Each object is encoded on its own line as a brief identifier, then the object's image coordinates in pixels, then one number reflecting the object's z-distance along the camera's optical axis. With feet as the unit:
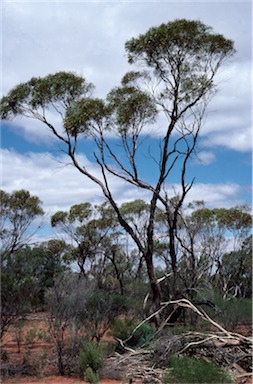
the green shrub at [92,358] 36.37
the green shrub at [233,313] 49.42
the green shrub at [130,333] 45.19
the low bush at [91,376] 33.88
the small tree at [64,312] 39.24
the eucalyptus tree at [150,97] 52.16
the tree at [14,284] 36.68
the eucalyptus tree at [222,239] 80.38
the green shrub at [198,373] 21.29
